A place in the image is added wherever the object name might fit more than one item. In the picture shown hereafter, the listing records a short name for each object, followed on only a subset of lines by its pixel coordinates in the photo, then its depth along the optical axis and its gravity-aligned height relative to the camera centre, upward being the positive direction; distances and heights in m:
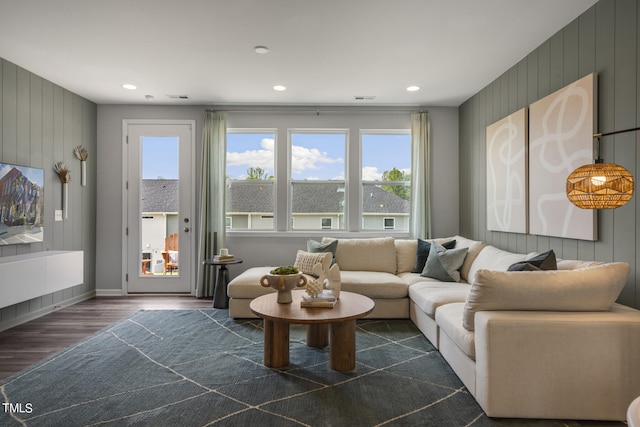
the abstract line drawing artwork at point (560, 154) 2.59 +0.48
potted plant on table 2.78 -0.53
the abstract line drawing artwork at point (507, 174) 3.44 +0.42
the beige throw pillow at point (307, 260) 4.16 -0.55
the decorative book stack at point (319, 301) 2.72 -0.67
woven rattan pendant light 2.03 +0.17
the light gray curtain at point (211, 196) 4.87 +0.22
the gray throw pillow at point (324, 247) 4.41 -0.42
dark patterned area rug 2.01 -1.14
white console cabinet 3.11 -0.60
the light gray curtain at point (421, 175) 4.95 +0.53
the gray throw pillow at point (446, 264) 3.83 -0.55
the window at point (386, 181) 5.16 +0.46
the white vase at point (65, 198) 4.32 +0.17
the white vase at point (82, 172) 4.66 +0.52
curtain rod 5.02 +1.43
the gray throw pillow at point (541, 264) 2.38 -0.34
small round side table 4.32 -0.91
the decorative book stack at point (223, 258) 4.40 -0.56
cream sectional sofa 1.91 -0.70
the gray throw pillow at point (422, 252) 4.22 -0.46
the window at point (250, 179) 5.12 +0.48
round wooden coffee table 2.53 -0.86
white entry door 5.00 +0.07
